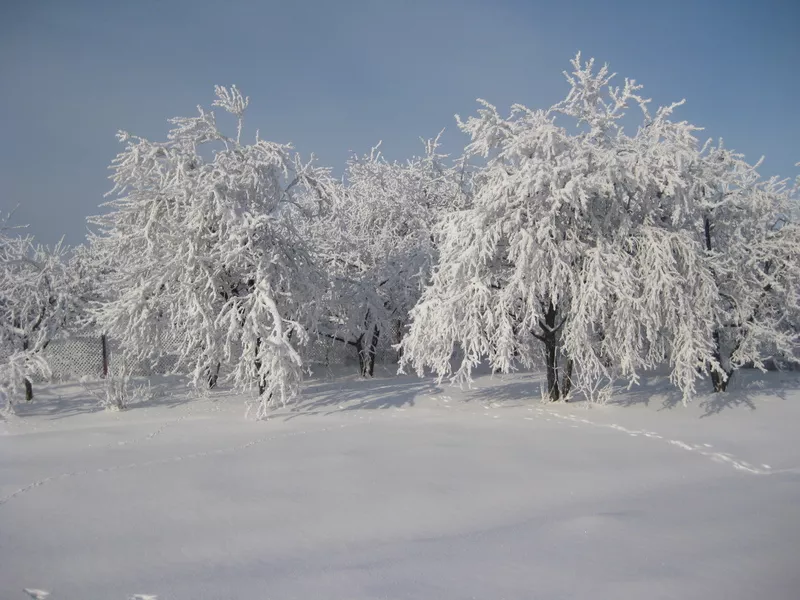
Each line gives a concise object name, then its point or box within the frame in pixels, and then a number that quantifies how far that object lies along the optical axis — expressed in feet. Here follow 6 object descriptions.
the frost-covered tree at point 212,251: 37.27
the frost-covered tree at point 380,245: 62.44
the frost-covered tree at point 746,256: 42.57
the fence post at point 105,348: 65.36
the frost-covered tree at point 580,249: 34.60
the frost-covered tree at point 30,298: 51.85
